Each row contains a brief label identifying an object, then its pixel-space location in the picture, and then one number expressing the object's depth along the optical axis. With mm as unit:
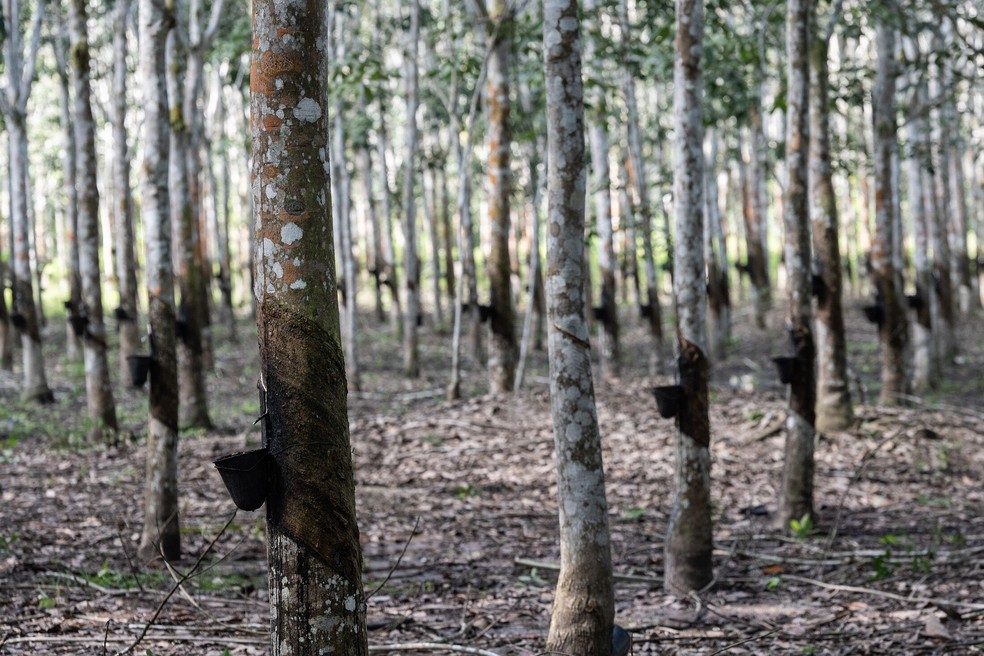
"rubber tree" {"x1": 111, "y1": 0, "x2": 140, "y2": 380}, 11805
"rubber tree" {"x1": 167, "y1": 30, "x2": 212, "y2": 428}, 11367
